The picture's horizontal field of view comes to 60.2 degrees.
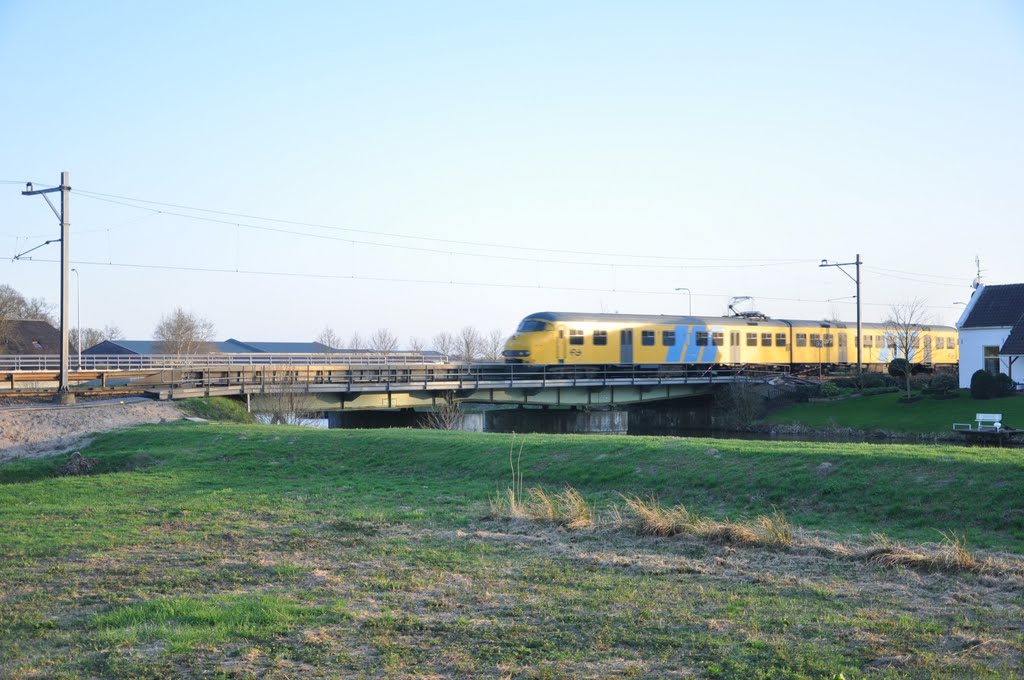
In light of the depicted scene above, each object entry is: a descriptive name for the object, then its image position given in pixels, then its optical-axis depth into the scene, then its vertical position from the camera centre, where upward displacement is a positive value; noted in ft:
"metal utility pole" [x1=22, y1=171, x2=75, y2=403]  100.37 +12.03
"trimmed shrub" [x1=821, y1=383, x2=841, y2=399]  171.12 -6.83
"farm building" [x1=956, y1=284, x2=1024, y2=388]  158.20 +5.04
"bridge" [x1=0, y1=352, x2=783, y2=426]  118.73 -3.63
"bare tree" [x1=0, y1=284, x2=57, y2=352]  229.25 +15.88
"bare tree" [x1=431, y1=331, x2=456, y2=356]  407.19 +5.86
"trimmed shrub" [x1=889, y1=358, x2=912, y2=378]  176.04 -2.45
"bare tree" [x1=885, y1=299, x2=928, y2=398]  190.80 +4.36
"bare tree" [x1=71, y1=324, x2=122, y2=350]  331.69 +8.69
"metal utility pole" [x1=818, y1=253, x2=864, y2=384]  178.74 +18.57
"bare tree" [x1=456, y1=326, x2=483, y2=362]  377.46 +5.05
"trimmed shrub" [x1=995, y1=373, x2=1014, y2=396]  144.15 -5.01
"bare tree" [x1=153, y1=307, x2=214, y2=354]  270.87 +7.64
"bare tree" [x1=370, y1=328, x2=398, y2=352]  384.68 +6.69
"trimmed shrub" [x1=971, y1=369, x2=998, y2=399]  143.54 -4.98
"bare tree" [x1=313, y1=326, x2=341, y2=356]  374.43 +6.90
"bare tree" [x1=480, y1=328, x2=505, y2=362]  373.44 +4.11
